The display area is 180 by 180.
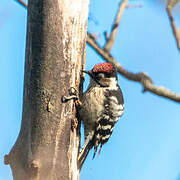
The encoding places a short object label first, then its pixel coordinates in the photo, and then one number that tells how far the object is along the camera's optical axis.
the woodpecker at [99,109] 7.18
